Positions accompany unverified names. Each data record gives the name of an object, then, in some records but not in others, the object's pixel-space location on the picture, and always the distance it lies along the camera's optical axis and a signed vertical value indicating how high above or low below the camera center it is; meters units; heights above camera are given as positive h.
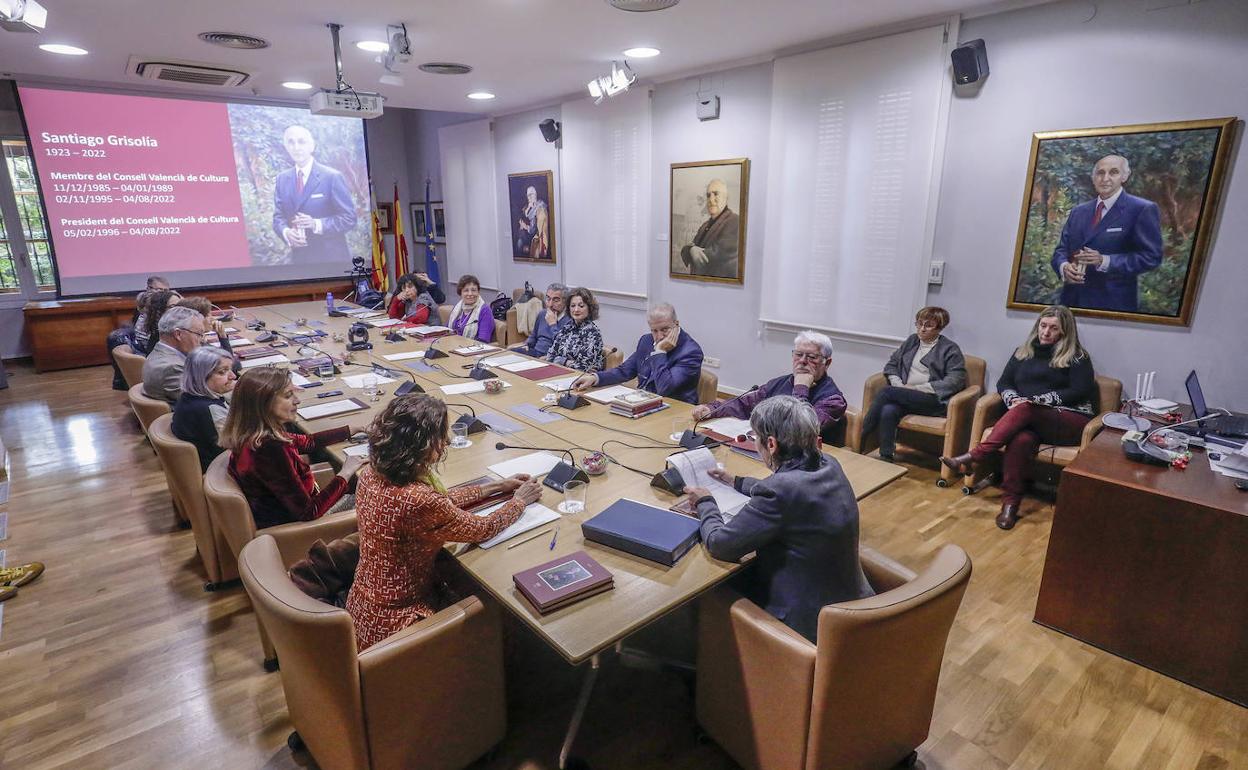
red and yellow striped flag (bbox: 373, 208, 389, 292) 9.16 -0.53
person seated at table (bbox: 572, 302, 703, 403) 3.69 -0.79
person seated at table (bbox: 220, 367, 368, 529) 2.25 -0.82
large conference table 1.58 -0.92
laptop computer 2.91 -0.87
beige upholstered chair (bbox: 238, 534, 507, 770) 1.51 -1.17
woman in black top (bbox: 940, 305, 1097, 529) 3.66 -1.00
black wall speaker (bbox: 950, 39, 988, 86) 3.84 +1.03
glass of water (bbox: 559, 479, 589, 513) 2.13 -0.92
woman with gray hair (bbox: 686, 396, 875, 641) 1.73 -0.81
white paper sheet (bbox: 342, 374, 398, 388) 3.75 -0.90
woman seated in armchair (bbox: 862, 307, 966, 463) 4.12 -0.97
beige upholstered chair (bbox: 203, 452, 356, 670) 2.24 -1.05
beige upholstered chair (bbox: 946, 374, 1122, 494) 3.54 -1.13
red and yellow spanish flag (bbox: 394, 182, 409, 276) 9.59 -0.28
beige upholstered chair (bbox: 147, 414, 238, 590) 2.68 -1.16
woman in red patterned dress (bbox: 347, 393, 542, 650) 1.72 -0.80
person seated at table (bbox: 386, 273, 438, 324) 6.07 -0.72
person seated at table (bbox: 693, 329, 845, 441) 3.01 -0.76
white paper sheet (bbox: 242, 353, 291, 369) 4.30 -0.90
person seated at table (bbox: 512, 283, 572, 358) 4.64 -0.70
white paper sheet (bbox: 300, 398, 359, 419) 3.17 -0.91
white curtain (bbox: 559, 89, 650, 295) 6.22 +0.41
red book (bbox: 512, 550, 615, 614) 1.60 -0.91
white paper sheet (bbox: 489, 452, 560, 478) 2.44 -0.91
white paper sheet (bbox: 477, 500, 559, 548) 1.94 -0.92
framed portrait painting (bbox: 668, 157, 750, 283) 5.45 +0.11
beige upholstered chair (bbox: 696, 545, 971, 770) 1.51 -1.15
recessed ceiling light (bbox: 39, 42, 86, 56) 4.64 +1.32
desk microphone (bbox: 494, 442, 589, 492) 2.28 -0.88
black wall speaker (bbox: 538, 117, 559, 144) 6.95 +1.10
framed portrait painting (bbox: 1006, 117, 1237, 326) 3.30 +0.09
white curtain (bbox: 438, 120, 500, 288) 8.26 +0.42
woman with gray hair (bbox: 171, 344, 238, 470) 2.74 -0.74
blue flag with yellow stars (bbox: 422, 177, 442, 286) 9.90 -0.34
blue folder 1.82 -0.89
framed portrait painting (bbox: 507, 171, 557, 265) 7.42 +0.17
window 6.91 +0.03
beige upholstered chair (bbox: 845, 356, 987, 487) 3.98 -1.20
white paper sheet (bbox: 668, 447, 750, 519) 2.21 -0.84
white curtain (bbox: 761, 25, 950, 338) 4.28 +0.37
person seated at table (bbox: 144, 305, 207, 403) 3.43 -0.68
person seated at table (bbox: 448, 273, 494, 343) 5.45 -0.74
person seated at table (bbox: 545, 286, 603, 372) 4.47 -0.76
